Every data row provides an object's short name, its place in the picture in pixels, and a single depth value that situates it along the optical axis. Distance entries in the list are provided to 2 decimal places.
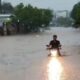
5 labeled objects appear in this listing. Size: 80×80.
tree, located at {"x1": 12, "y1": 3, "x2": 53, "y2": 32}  74.69
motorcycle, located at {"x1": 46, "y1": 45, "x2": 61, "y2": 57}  21.14
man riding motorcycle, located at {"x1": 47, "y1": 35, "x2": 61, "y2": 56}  20.65
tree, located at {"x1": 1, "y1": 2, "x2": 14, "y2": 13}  117.56
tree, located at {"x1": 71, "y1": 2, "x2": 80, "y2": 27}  102.06
